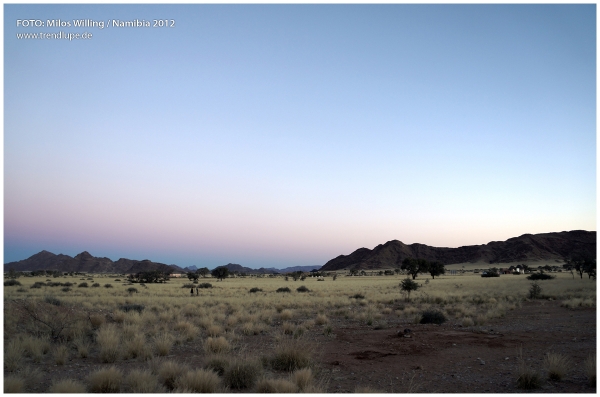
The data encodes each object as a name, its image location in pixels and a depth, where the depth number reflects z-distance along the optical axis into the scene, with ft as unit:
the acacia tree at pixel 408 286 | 120.67
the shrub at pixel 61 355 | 38.06
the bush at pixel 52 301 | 65.69
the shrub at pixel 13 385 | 27.35
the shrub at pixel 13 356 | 34.65
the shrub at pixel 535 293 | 111.14
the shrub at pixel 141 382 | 27.48
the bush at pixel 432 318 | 68.30
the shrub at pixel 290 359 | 35.65
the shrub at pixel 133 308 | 75.03
